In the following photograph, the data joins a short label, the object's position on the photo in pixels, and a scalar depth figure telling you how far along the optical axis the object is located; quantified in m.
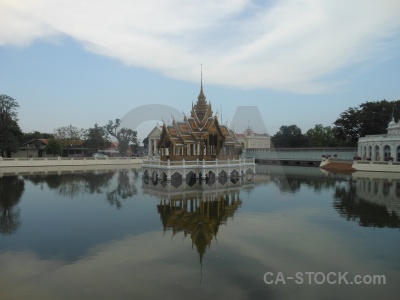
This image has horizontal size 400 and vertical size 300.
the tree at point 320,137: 73.14
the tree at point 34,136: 70.35
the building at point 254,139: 91.12
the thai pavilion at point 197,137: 29.36
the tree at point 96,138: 63.91
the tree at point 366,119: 55.22
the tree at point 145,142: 92.32
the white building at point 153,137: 63.56
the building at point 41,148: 63.09
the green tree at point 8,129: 51.47
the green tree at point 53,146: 58.81
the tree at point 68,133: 65.19
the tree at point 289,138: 82.88
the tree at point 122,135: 65.75
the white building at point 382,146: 43.78
